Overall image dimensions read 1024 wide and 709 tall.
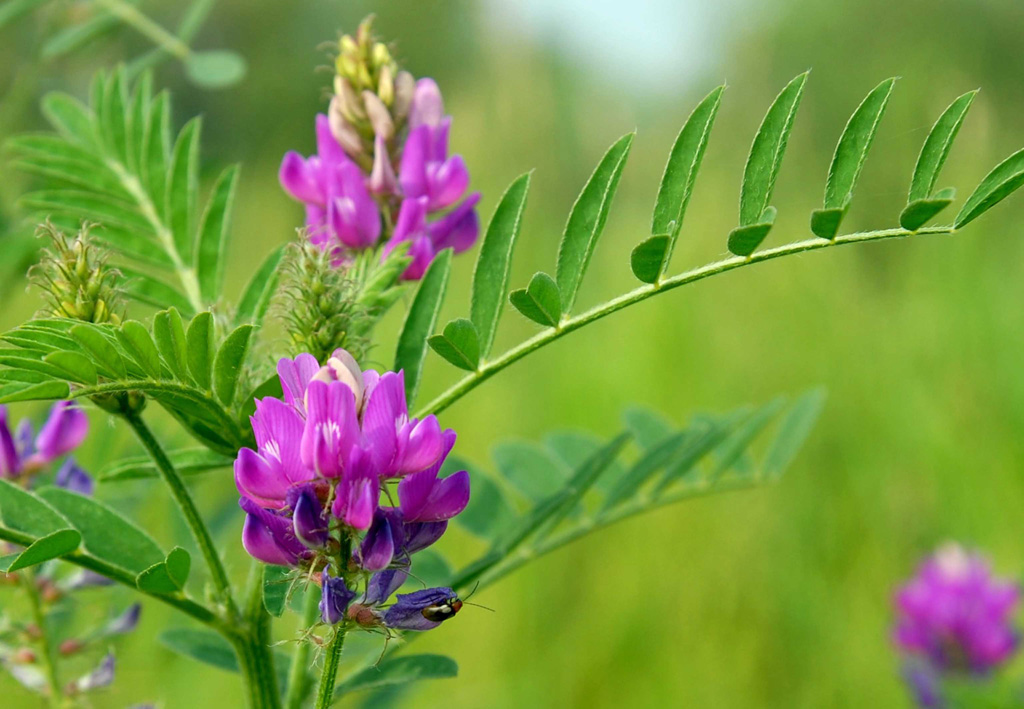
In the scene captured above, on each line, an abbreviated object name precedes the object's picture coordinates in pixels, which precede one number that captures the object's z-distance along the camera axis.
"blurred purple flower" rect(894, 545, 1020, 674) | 0.82
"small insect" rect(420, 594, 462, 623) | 0.34
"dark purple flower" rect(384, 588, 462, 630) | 0.34
